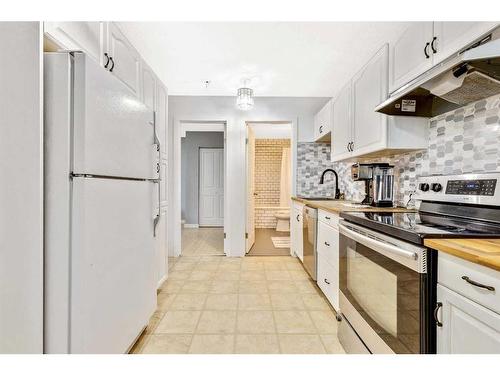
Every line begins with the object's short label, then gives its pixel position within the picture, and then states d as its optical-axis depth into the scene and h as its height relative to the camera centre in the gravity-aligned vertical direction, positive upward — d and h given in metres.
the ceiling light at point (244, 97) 3.17 +1.08
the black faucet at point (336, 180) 3.57 +0.08
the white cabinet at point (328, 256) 2.03 -0.60
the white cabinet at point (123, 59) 1.63 +0.86
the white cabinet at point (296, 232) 3.30 -0.62
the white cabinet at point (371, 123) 1.89 +0.52
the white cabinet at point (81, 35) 1.17 +0.75
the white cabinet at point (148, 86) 2.11 +0.83
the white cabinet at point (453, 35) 1.18 +0.75
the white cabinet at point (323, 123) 3.19 +0.82
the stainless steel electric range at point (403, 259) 0.97 -0.33
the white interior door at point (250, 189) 3.84 -0.06
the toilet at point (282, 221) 5.54 -0.77
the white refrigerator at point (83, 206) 1.06 -0.09
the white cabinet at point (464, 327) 0.74 -0.44
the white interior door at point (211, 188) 6.29 -0.07
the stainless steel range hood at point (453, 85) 1.04 +0.52
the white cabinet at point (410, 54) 1.53 +0.85
